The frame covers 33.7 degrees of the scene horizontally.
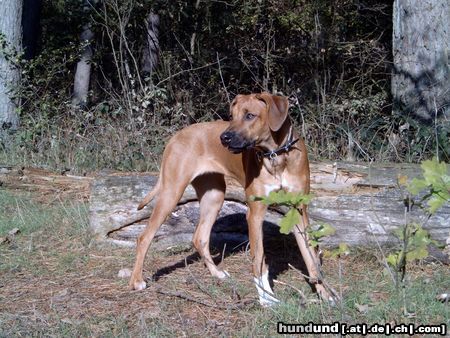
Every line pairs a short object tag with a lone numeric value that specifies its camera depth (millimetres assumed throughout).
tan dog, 5465
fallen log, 6082
